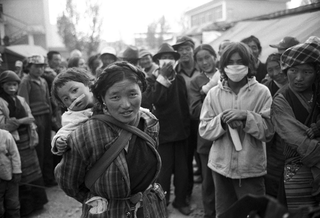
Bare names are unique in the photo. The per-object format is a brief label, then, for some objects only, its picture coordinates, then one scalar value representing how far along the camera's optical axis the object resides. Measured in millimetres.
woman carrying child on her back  1815
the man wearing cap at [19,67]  7808
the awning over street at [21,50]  10133
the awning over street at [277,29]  5199
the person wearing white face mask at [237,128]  2824
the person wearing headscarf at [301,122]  2266
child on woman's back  2029
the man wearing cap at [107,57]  5998
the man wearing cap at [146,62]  5546
